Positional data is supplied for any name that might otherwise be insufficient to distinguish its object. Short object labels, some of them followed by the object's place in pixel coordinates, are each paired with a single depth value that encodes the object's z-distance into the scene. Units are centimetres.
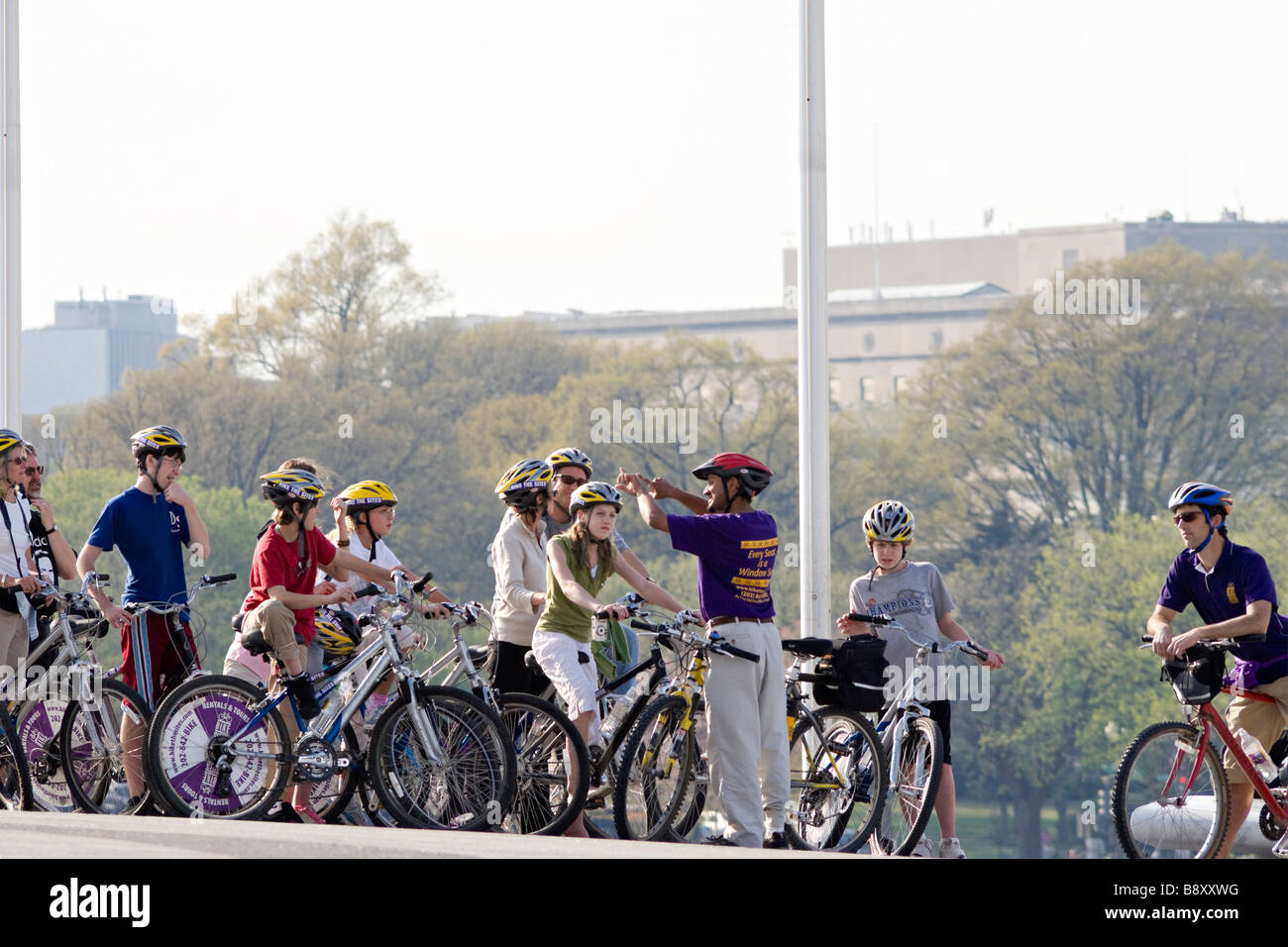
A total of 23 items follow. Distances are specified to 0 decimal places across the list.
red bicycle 1516
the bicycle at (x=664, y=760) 1502
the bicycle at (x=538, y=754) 1496
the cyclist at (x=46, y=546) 1731
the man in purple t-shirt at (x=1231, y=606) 1507
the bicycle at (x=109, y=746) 1612
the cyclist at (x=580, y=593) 1535
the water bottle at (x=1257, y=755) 1534
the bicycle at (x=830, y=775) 1573
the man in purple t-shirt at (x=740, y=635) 1481
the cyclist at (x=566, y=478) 1678
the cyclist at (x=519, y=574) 1627
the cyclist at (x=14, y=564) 1697
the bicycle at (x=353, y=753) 1488
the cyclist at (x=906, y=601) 1653
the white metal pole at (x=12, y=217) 2364
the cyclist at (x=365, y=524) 1736
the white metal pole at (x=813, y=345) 2022
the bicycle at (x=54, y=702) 1652
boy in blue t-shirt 1670
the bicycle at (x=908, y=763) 1562
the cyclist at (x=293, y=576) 1539
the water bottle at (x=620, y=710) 1602
